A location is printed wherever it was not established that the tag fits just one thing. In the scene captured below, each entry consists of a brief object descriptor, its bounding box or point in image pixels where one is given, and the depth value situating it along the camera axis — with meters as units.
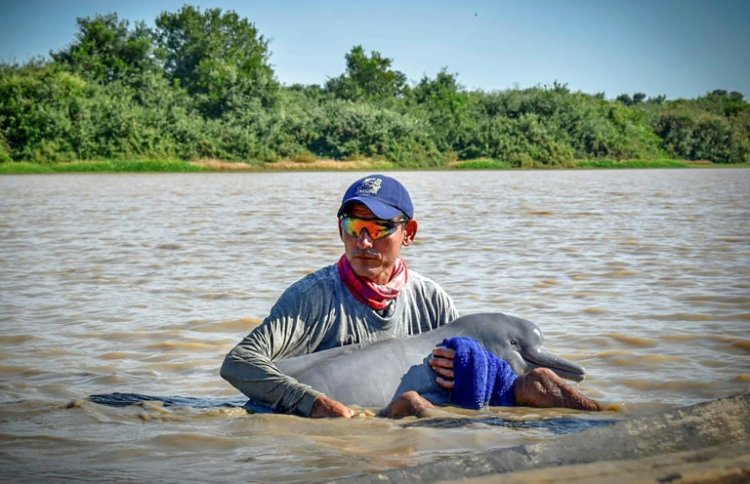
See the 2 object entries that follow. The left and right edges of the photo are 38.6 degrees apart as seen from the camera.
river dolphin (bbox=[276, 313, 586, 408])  4.34
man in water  4.20
